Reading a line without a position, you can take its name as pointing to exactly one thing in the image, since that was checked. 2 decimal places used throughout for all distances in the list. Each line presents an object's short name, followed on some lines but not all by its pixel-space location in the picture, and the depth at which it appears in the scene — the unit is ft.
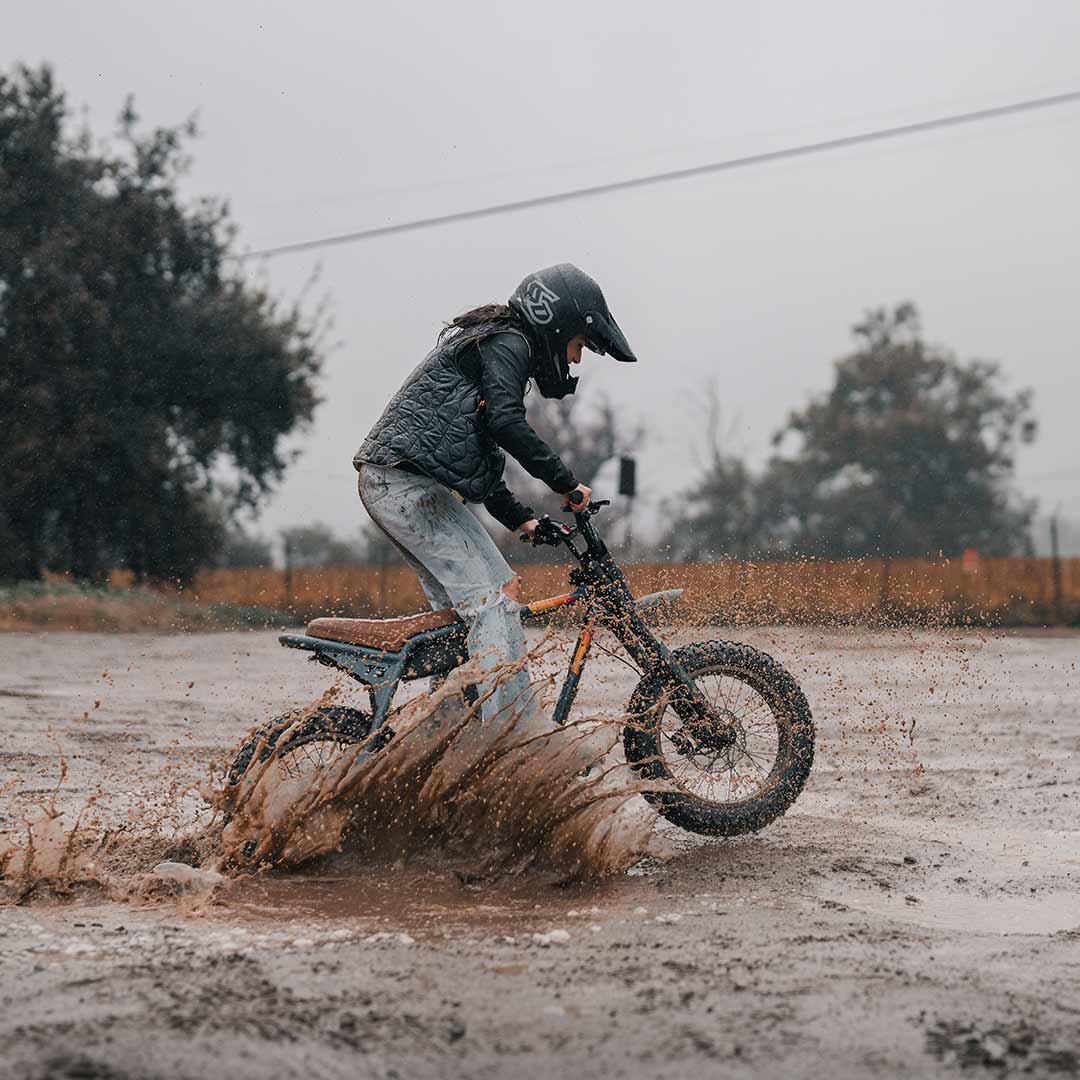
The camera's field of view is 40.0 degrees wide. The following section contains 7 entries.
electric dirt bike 18.29
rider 18.06
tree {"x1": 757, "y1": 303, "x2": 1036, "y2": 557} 164.55
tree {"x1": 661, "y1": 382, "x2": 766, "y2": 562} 171.63
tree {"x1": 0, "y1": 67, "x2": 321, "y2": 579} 101.71
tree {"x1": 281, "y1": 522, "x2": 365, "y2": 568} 111.96
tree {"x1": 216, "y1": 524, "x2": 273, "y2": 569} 113.29
